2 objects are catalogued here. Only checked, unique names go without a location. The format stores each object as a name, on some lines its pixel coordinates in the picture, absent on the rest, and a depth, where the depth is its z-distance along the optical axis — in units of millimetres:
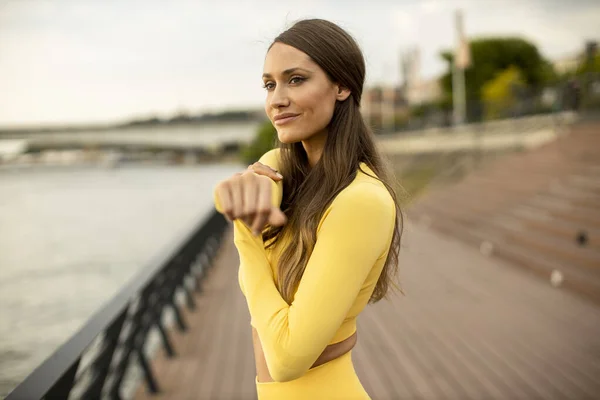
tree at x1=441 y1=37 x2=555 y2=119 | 53406
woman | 1035
